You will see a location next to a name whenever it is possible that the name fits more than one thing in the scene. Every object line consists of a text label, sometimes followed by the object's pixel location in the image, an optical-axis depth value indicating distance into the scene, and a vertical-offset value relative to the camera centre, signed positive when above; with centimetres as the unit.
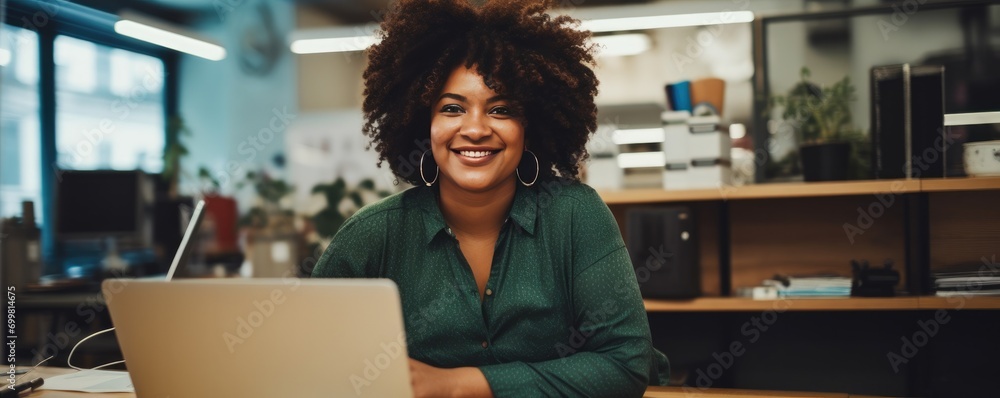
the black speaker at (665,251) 254 -20
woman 121 -4
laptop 83 -16
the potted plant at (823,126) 250 +22
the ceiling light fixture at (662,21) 480 +112
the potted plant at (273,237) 437 -20
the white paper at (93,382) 141 -34
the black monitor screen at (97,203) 341 +2
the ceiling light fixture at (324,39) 557 +123
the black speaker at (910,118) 235 +22
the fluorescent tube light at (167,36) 440 +112
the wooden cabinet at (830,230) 239 -14
